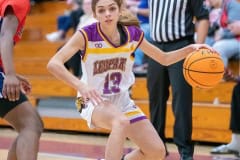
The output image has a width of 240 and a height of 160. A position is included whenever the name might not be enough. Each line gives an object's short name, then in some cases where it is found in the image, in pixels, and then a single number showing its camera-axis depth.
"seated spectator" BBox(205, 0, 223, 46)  10.19
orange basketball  5.91
